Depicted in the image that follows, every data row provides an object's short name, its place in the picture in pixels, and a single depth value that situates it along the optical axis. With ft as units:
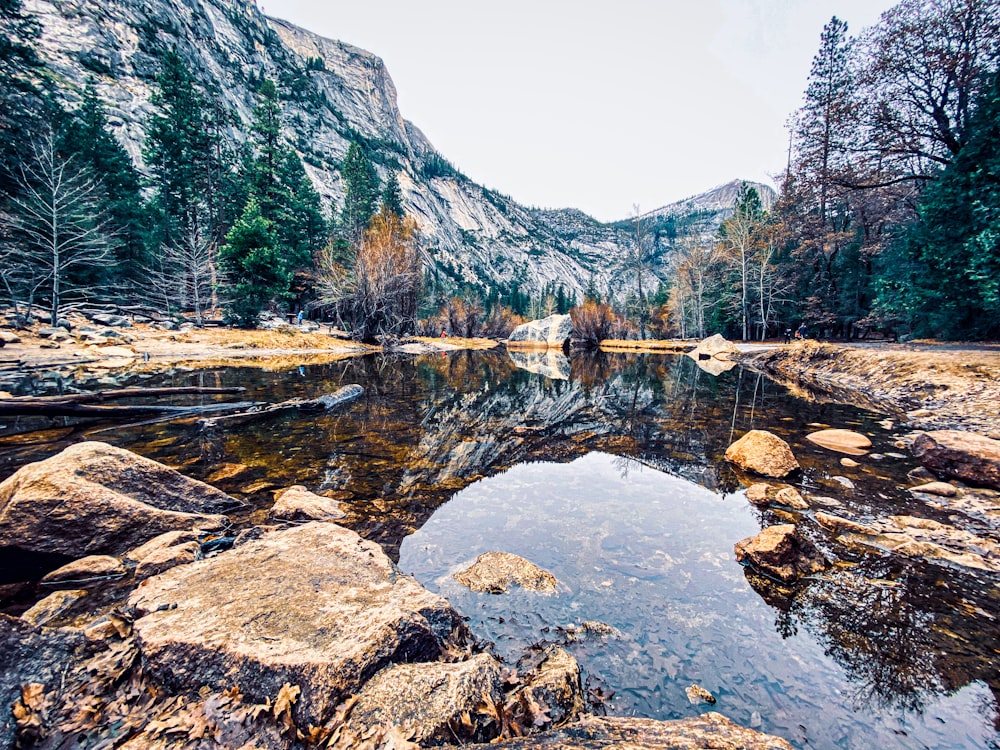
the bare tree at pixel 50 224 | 68.64
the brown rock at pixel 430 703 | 5.70
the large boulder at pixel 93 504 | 11.14
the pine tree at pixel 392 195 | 168.04
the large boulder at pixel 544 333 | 169.58
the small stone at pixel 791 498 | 16.93
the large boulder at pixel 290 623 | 6.41
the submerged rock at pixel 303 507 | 14.56
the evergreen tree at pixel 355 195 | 143.84
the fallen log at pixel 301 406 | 28.76
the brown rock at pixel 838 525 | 14.60
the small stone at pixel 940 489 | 17.35
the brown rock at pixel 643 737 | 5.39
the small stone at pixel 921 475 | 19.38
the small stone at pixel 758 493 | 17.83
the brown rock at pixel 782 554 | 12.33
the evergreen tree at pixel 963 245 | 43.06
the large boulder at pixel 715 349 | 98.60
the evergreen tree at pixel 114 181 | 91.81
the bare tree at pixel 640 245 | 149.69
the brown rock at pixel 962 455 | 17.90
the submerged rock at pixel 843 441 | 24.14
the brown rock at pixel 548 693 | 7.15
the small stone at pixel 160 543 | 11.39
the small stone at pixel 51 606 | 8.98
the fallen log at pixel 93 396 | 20.00
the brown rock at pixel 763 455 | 20.61
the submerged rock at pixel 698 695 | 8.29
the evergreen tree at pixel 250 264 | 93.61
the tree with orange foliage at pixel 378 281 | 96.27
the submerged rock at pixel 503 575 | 11.82
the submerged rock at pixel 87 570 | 10.56
